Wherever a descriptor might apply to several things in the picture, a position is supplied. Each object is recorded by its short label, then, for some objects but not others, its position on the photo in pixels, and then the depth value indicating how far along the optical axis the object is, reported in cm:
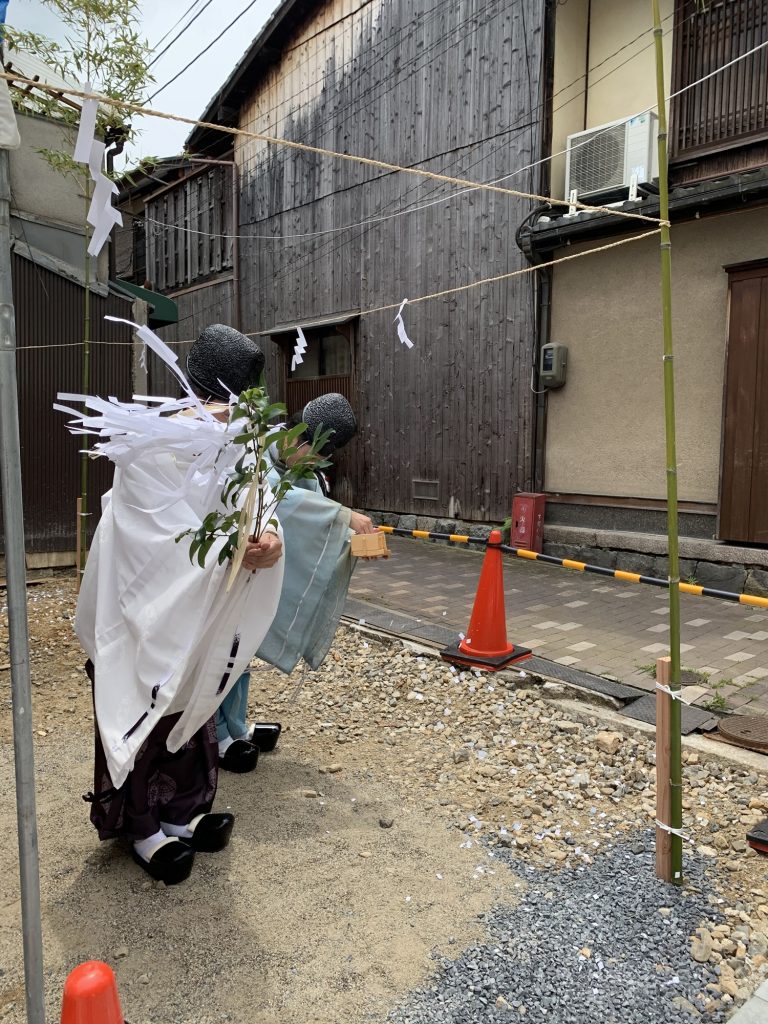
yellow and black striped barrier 375
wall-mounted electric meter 845
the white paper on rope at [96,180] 176
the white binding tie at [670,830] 260
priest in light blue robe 329
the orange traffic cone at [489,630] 493
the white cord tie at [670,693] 260
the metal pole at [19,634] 151
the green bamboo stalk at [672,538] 253
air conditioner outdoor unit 770
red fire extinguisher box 866
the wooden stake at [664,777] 263
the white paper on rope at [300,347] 497
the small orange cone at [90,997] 145
